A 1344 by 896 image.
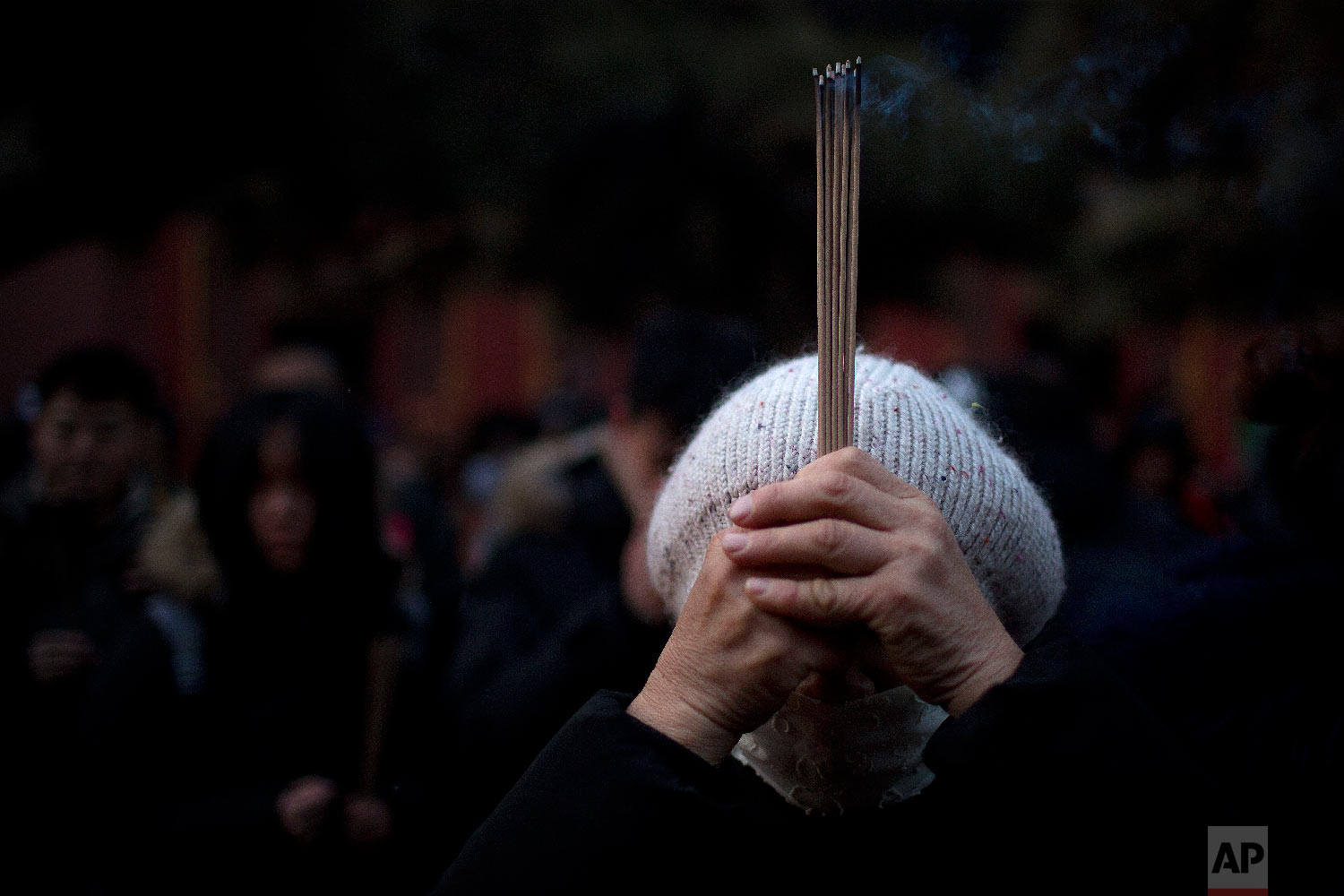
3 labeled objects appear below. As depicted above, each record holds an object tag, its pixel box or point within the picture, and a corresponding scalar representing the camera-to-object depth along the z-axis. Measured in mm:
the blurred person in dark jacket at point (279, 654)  2020
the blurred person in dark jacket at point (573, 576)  1695
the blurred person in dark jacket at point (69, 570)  2133
